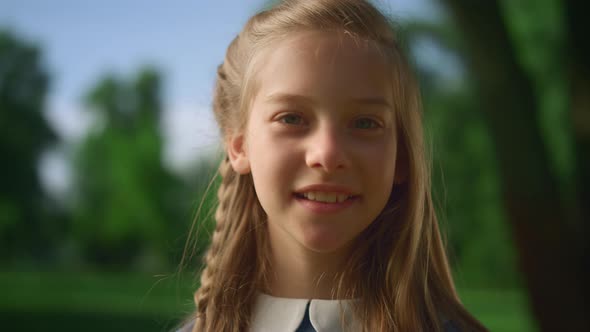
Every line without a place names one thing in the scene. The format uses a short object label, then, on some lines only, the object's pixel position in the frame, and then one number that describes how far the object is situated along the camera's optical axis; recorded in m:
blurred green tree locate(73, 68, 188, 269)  21.67
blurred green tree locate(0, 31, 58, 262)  14.81
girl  1.66
